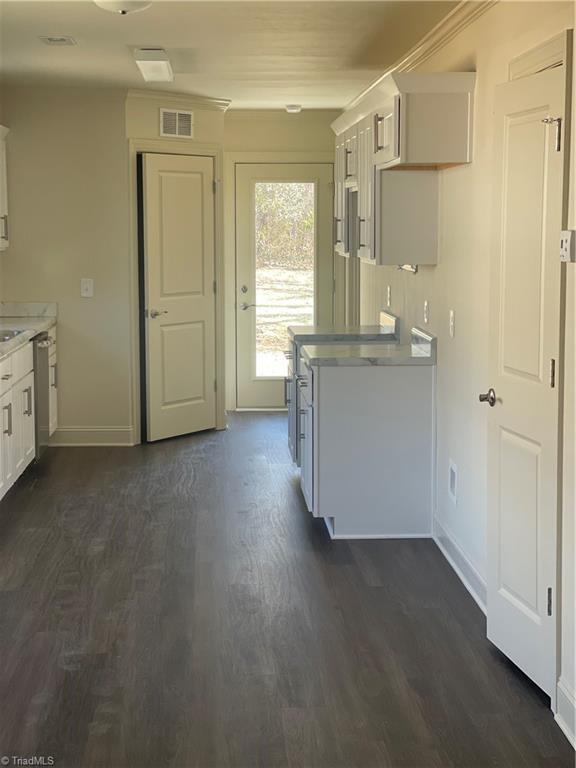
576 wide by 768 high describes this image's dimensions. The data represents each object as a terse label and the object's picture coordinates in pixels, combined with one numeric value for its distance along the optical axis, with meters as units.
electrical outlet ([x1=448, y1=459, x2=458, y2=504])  4.48
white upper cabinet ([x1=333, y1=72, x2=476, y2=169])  4.20
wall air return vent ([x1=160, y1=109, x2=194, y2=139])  7.10
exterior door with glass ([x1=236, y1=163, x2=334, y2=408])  8.46
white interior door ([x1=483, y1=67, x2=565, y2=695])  3.02
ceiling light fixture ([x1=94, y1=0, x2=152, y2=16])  3.75
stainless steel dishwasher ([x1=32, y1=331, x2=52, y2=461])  6.31
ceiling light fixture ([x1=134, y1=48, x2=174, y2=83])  5.20
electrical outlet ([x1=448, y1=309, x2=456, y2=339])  4.45
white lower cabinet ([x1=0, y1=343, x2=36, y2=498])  5.33
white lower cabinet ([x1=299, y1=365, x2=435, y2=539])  4.86
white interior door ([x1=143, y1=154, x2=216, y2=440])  7.18
